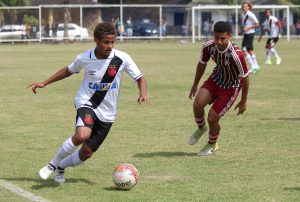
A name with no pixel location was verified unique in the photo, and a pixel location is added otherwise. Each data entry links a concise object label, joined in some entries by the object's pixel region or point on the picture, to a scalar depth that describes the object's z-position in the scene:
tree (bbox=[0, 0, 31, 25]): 66.06
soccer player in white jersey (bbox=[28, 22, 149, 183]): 8.63
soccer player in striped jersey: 10.23
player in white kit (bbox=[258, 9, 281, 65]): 29.88
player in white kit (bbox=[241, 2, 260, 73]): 25.58
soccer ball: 8.31
